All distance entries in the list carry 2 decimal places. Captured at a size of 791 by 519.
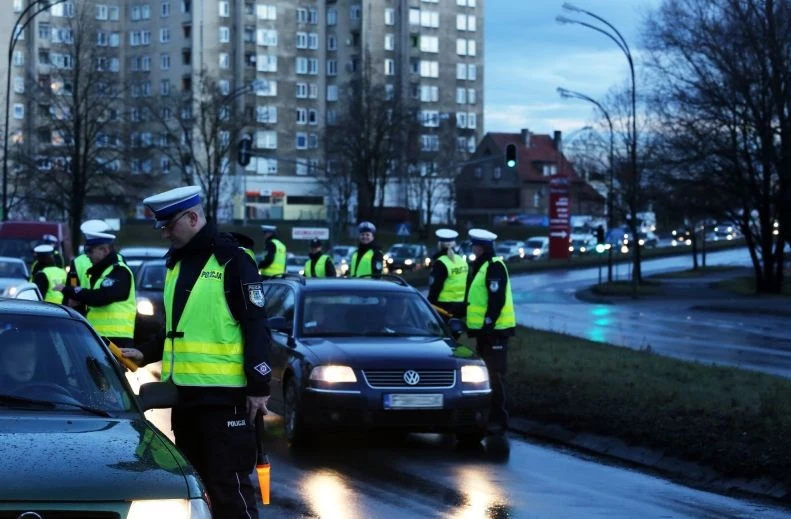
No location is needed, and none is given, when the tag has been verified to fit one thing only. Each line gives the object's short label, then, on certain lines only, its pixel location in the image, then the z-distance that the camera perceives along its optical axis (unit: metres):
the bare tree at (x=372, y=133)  83.31
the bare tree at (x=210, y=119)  58.40
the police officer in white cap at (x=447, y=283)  17.62
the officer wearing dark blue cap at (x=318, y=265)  22.20
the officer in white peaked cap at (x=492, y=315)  13.93
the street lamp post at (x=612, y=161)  60.49
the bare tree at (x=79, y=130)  51.53
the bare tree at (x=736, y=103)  48.44
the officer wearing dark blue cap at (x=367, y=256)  19.84
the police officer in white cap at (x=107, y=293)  12.60
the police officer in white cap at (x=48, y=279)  18.83
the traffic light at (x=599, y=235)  59.69
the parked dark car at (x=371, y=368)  12.33
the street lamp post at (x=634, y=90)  48.73
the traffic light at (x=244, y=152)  48.47
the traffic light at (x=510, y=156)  44.36
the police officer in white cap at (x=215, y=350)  6.87
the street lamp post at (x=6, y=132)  45.47
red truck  33.91
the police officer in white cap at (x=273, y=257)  24.78
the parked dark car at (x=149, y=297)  22.55
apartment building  106.19
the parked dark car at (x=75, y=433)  5.14
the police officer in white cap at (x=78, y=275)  14.17
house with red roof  137.62
